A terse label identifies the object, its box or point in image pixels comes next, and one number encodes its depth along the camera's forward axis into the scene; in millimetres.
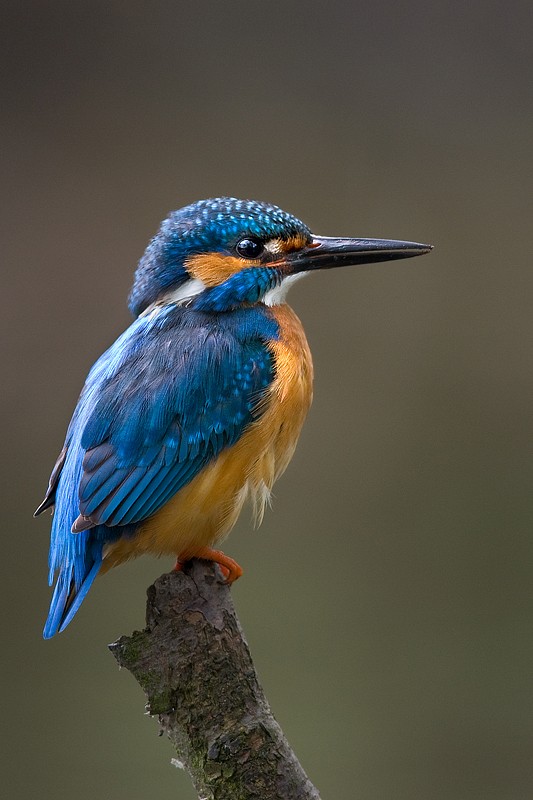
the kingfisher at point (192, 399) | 3421
